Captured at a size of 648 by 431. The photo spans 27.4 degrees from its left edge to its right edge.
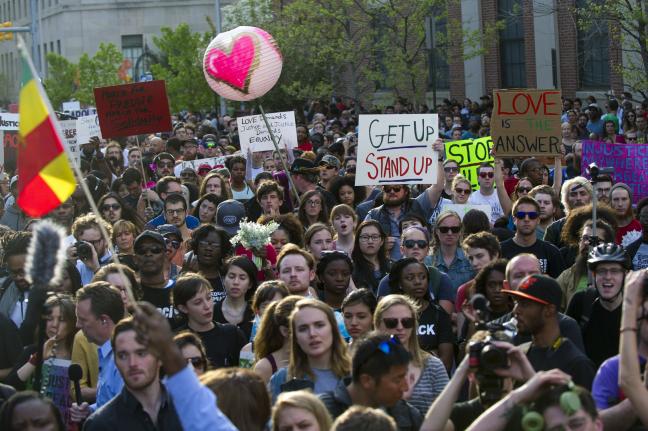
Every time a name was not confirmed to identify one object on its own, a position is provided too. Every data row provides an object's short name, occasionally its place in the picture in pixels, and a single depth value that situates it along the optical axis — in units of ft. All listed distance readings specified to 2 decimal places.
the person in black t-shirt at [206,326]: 25.64
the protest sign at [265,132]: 56.80
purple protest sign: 43.16
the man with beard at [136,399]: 19.04
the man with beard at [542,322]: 20.99
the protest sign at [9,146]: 58.75
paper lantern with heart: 44.60
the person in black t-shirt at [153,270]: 28.84
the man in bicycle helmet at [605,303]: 24.58
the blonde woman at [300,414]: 16.85
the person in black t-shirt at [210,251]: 31.94
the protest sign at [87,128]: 67.41
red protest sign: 49.49
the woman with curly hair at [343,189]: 43.01
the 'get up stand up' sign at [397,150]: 42.04
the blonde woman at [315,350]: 21.49
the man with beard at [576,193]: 36.32
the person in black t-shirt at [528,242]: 31.96
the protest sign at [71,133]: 59.87
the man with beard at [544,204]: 36.52
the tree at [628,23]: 70.74
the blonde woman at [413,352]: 21.83
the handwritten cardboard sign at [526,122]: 42.57
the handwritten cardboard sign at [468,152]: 46.42
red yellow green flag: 16.57
